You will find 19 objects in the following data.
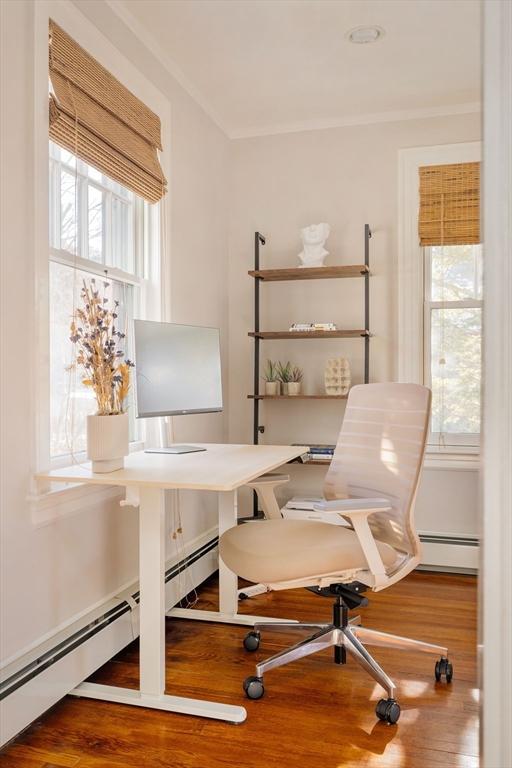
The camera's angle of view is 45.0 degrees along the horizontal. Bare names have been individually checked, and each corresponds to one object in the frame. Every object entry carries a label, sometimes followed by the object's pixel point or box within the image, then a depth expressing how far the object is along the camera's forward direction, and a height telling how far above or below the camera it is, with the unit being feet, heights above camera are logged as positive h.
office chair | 6.55 -1.84
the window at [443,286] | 11.50 +1.75
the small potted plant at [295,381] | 11.94 -0.05
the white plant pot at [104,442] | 6.53 -0.67
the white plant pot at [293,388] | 11.94 -0.18
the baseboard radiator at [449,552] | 11.28 -3.20
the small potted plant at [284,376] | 12.09 +0.05
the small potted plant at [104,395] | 6.54 -0.18
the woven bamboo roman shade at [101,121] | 6.93 +3.27
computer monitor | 7.78 +0.13
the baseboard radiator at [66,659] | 5.92 -3.06
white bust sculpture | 11.78 +2.59
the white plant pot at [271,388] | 12.10 -0.18
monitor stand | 8.36 -0.98
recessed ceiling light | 9.13 +5.17
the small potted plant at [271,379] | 12.10 -0.01
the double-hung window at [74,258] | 7.24 +1.56
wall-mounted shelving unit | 11.46 +1.27
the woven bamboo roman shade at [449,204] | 11.48 +3.27
